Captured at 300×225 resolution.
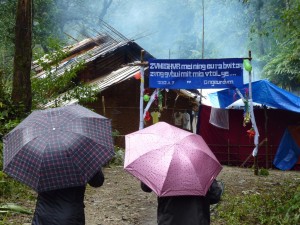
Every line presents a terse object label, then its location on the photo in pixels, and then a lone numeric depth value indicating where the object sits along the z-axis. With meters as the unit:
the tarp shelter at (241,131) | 14.66
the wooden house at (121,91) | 16.25
